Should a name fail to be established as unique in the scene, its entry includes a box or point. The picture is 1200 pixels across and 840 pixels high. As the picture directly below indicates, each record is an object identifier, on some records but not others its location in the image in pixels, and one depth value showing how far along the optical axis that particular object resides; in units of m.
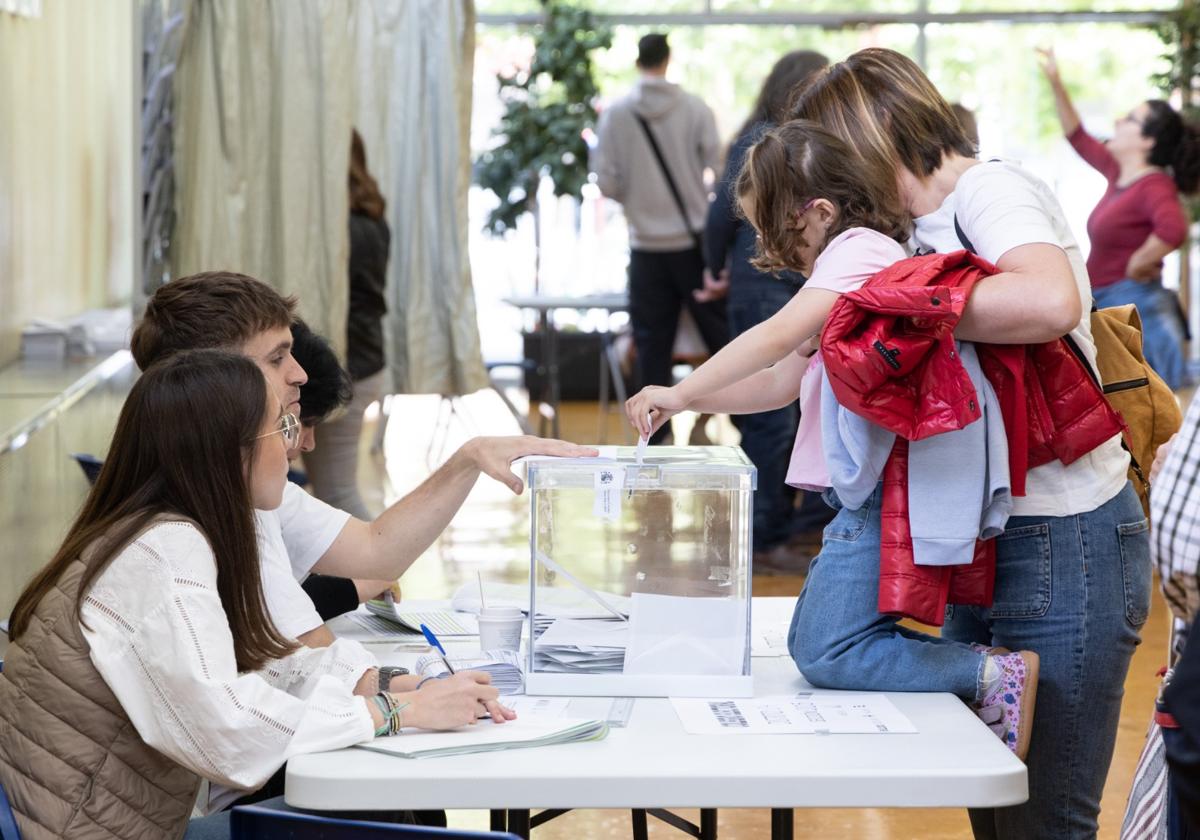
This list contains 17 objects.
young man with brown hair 5.12
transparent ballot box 4.81
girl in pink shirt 4.78
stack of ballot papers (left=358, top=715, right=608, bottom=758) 4.48
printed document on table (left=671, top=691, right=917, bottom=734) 4.59
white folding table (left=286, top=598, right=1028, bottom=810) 4.36
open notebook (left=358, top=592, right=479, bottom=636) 5.28
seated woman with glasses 4.46
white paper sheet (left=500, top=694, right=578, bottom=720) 4.68
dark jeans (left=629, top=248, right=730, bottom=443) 12.61
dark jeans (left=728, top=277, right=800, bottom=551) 9.83
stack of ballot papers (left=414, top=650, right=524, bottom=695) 4.84
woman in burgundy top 10.65
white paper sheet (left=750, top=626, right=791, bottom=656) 5.09
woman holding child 4.77
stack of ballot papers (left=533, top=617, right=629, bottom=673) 4.83
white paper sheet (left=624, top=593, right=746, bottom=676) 4.82
